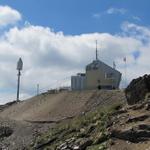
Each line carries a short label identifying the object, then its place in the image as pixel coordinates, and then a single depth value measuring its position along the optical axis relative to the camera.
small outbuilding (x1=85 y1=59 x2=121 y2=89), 57.34
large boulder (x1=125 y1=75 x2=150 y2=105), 26.90
